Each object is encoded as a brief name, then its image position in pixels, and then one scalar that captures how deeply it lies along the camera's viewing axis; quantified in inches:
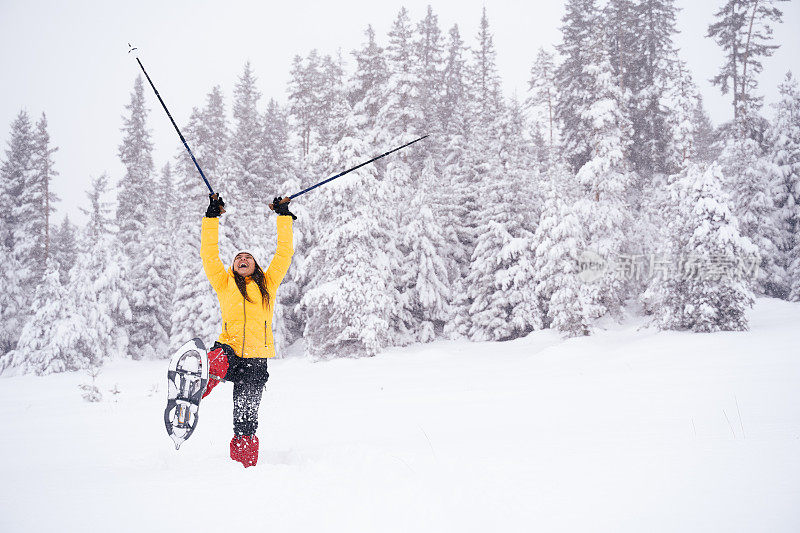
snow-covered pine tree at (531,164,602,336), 729.0
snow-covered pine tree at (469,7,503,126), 1278.3
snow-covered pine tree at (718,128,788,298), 919.7
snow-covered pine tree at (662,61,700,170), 920.0
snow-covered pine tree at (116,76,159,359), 1043.3
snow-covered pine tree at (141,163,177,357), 1047.6
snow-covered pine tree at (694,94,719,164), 1480.6
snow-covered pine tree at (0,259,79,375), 833.5
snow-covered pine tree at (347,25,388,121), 1030.4
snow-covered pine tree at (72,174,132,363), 908.6
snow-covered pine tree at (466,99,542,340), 829.8
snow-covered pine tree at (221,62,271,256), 912.9
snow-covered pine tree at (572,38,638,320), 842.8
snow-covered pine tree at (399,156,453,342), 868.0
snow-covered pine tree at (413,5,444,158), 1201.4
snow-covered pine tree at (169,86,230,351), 908.6
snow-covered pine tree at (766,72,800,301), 943.0
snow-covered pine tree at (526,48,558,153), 1337.4
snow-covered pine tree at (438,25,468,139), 1318.9
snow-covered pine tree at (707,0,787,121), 1069.1
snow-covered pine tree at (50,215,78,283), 1163.9
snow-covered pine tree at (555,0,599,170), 1029.8
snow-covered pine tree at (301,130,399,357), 743.1
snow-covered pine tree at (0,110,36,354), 986.1
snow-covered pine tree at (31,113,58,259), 1077.1
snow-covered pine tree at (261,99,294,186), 1163.6
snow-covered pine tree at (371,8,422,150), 985.5
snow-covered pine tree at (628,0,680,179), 1007.0
